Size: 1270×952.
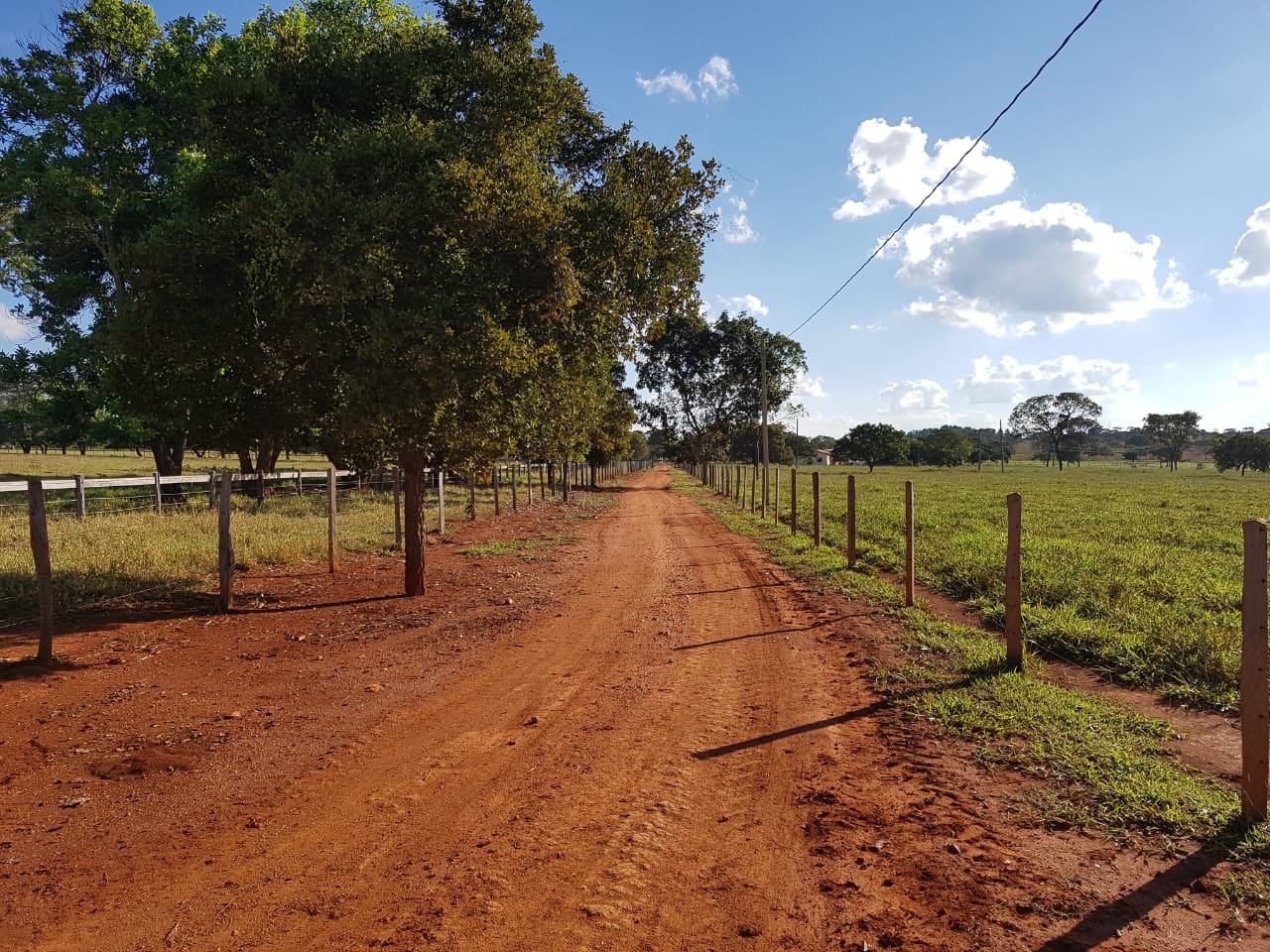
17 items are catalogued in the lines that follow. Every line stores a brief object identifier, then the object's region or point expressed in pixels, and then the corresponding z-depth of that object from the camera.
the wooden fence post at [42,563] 6.48
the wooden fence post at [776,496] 20.55
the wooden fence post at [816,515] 13.70
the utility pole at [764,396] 25.56
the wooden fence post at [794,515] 17.08
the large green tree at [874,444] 117.50
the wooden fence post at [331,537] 11.91
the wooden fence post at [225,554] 8.72
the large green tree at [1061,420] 132.38
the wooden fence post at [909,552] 9.09
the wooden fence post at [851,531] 11.59
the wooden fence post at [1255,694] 3.67
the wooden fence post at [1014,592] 6.33
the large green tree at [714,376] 55.31
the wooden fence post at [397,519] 15.30
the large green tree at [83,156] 19.94
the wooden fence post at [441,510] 17.77
